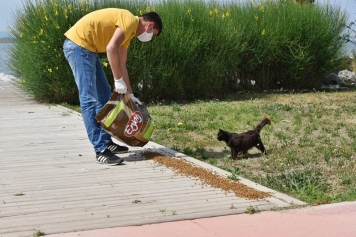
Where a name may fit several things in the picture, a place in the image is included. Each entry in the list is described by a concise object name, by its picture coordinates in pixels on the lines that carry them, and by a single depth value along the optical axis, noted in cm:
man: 709
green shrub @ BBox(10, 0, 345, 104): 1300
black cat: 746
